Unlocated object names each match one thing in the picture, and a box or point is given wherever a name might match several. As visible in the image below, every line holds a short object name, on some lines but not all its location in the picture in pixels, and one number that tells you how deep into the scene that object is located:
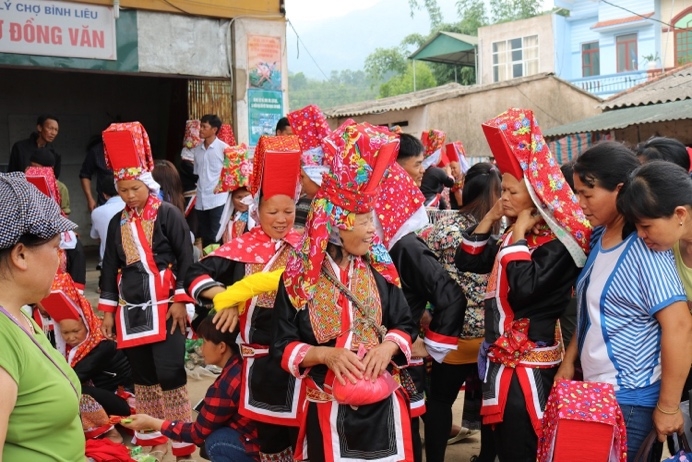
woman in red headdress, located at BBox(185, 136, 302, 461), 3.53
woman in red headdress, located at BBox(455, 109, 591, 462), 3.11
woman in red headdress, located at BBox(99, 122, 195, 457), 4.69
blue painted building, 30.56
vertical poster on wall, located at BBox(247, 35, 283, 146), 9.67
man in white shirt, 8.88
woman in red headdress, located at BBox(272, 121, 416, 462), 2.81
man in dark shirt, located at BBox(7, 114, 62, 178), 8.98
